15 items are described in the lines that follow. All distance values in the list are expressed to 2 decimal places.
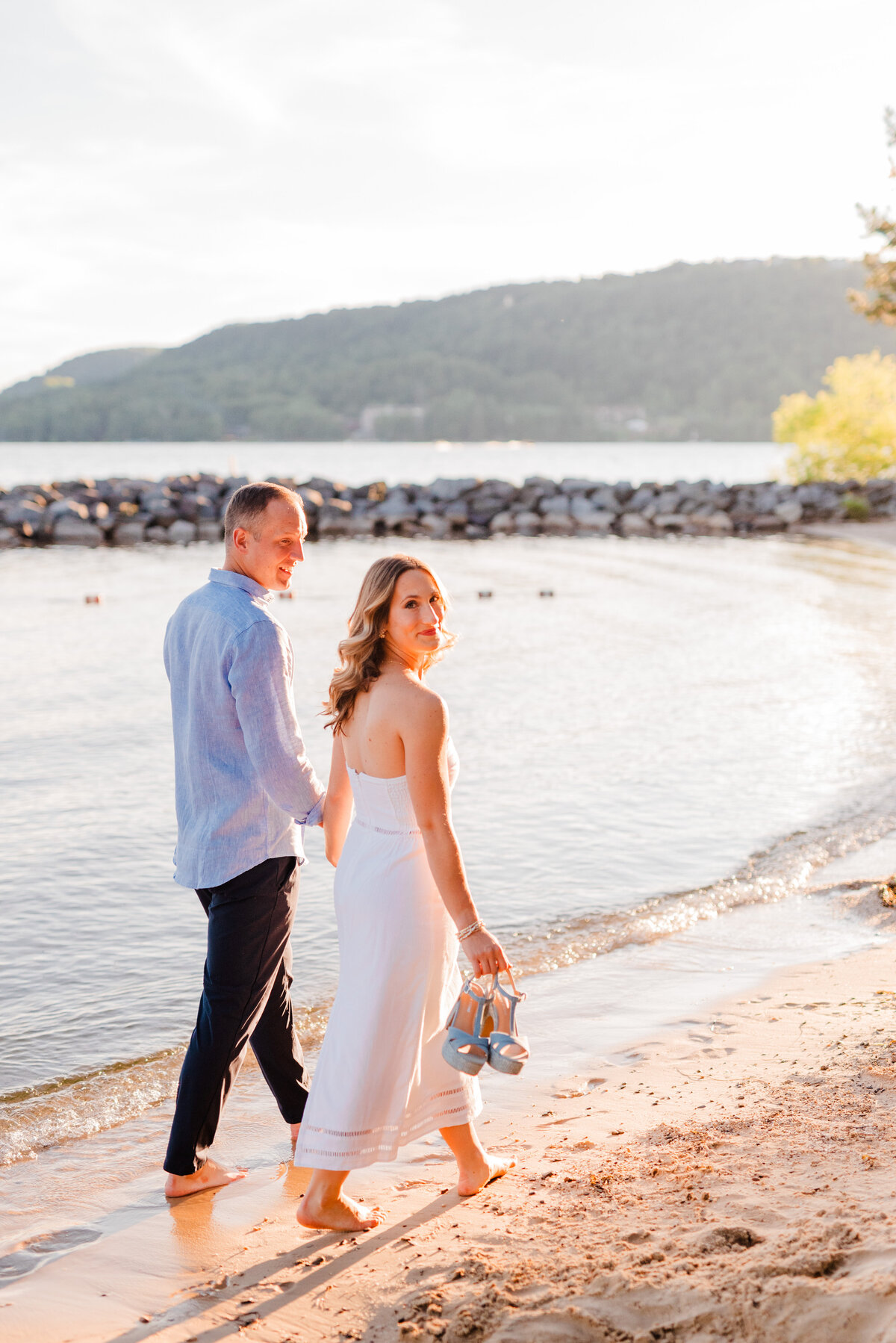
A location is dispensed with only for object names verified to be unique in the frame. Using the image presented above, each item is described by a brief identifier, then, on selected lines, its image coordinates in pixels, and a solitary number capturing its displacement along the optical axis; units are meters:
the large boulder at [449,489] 42.62
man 3.56
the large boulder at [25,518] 36.91
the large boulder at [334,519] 39.47
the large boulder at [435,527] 39.06
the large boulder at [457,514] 40.38
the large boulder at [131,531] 37.59
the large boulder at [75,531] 36.81
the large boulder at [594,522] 40.44
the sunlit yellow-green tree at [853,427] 44.19
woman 3.33
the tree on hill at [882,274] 27.84
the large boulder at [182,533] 37.62
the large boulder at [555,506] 41.47
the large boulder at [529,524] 40.25
